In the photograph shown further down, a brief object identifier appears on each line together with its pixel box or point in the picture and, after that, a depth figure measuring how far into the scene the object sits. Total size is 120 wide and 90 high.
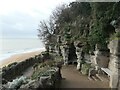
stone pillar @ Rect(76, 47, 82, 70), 8.00
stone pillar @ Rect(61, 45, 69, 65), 9.40
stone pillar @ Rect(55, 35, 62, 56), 12.02
